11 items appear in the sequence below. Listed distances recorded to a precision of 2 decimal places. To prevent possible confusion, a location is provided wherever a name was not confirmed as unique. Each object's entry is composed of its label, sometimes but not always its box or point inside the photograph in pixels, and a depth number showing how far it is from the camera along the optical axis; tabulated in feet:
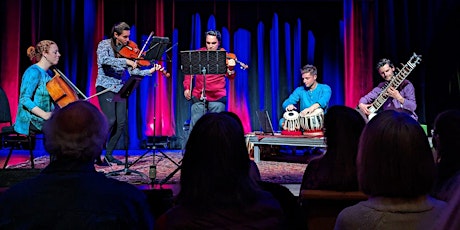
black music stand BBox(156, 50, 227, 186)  15.71
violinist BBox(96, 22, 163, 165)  17.25
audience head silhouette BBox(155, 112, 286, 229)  4.66
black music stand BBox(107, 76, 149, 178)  14.05
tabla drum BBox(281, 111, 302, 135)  22.44
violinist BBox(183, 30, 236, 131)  19.43
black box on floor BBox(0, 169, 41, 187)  11.65
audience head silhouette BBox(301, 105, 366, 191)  6.89
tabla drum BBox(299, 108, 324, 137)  21.99
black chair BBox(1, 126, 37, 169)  16.12
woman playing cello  15.20
